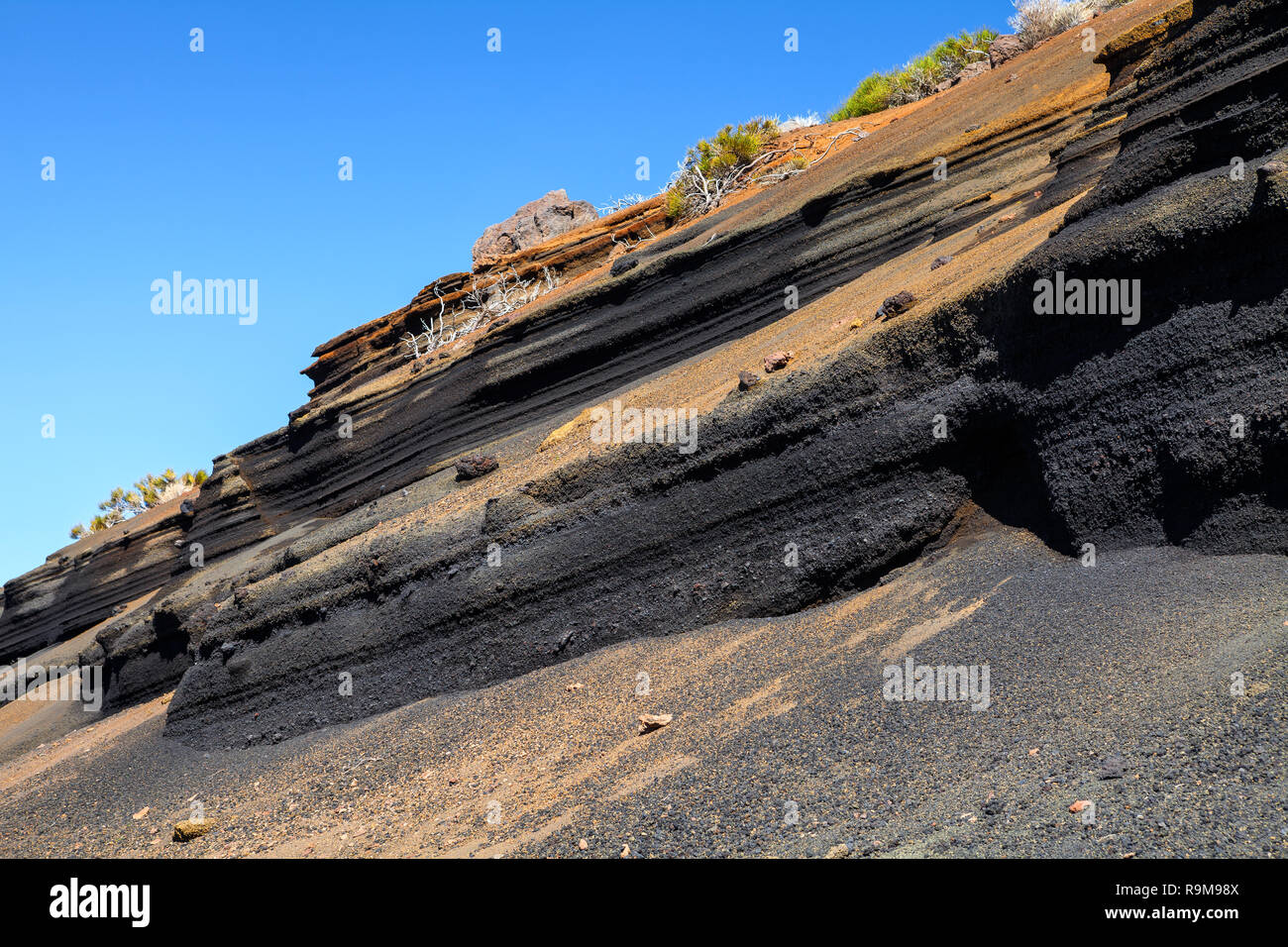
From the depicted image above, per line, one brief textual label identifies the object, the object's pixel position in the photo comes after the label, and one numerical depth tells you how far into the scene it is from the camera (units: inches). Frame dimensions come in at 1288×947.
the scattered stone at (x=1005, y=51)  740.0
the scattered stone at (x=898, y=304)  356.5
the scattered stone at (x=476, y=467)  508.4
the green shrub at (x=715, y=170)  838.2
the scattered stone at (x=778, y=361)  376.5
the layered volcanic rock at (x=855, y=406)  266.2
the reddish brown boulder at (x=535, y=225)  1138.0
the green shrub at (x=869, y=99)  940.0
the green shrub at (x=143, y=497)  1427.2
